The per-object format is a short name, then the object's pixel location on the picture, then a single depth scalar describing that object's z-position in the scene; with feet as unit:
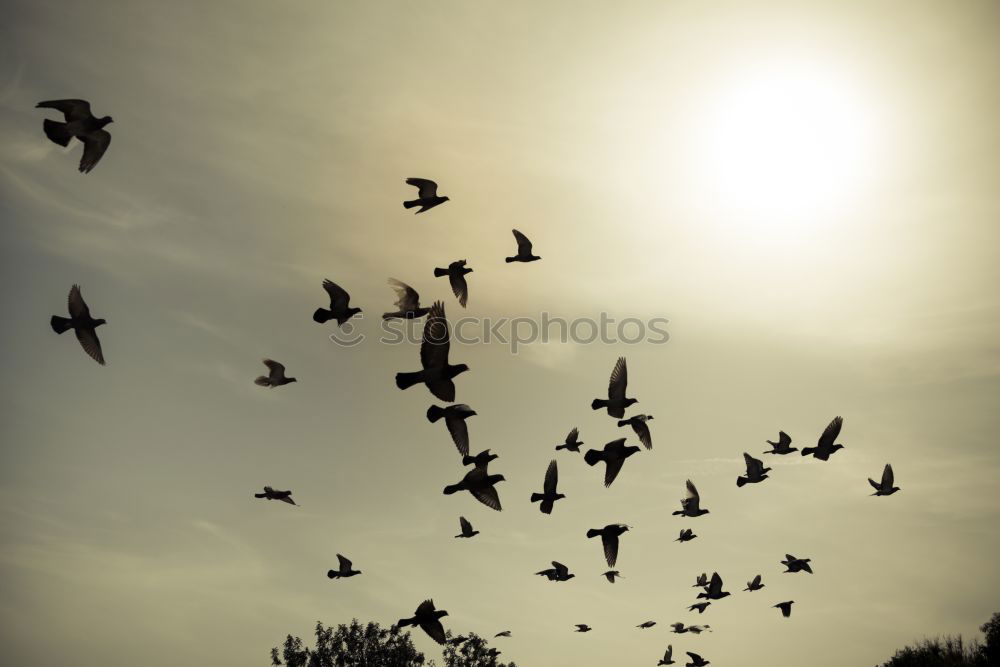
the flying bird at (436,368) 60.29
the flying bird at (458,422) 67.51
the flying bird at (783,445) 98.68
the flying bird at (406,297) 80.59
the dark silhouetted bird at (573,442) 90.99
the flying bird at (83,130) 61.26
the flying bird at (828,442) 96.84
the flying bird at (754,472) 101.30
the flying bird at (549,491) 83.30
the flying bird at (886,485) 101.60
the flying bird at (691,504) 107.14
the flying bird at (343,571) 96.22
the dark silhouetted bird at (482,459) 75.92
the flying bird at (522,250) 90.33
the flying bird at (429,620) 64.54
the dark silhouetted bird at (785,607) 117.60
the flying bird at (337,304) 77.51
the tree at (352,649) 198.90
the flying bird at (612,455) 80.48
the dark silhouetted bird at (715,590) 107.24
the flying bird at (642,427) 84.15
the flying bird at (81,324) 70.79
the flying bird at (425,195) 82.12
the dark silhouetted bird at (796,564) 103.54
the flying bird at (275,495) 91.61
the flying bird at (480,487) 71.46
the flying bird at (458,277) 86.17
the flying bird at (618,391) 81.61
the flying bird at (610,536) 82.38
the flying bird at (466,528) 98.82
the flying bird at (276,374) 88.63
